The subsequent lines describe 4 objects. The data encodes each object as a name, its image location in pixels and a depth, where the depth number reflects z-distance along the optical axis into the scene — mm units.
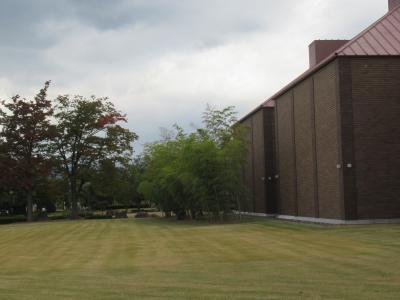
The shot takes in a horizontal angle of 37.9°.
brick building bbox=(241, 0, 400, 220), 31797
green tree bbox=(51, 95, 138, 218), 65000
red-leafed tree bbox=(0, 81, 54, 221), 59469
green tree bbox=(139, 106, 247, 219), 41188
